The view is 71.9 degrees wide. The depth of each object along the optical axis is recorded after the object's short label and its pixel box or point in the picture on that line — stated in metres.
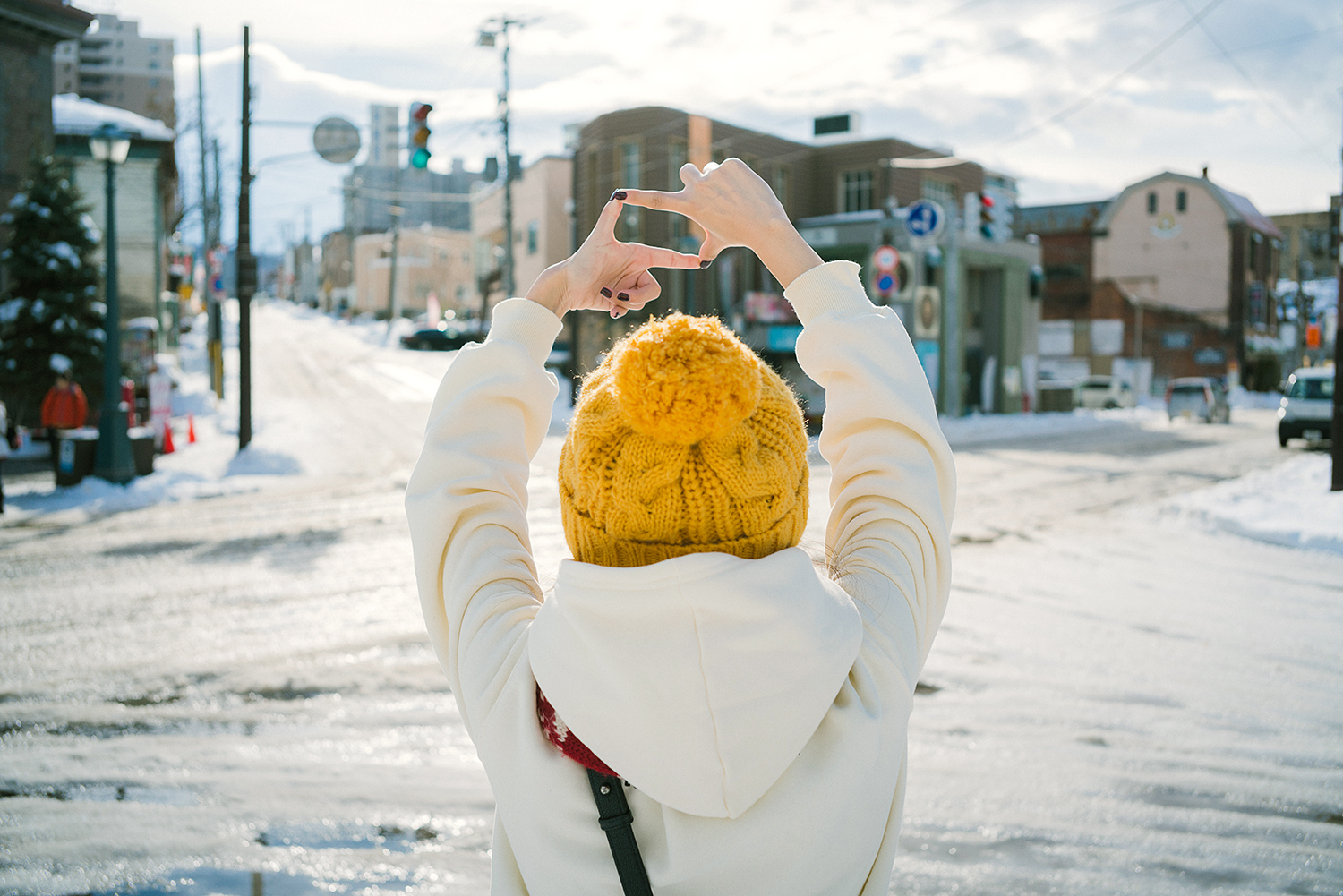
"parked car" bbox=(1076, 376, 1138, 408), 40.81
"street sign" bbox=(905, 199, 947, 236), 25.34
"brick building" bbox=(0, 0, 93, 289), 21.91
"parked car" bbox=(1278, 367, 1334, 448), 21.09
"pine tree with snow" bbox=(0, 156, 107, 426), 20.42
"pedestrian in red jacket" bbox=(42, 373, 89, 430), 15.27
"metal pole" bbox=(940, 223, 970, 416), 28.30
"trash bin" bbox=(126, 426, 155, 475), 14.35
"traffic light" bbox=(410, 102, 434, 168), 15.23
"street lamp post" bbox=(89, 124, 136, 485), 13.60
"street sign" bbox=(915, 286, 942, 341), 31.78
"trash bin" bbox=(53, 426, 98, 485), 13.40
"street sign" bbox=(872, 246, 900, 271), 26.73
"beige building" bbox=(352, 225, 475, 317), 76.50
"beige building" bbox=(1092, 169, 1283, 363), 51.97
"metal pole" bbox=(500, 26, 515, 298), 28.92
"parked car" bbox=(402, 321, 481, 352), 46.50
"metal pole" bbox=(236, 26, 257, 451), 16.84
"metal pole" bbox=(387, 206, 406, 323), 54.06
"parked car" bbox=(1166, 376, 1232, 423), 32.69
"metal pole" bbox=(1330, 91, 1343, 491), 12.11
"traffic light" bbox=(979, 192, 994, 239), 23.41
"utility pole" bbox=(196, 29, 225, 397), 25.39
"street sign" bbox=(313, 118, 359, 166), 16.11
